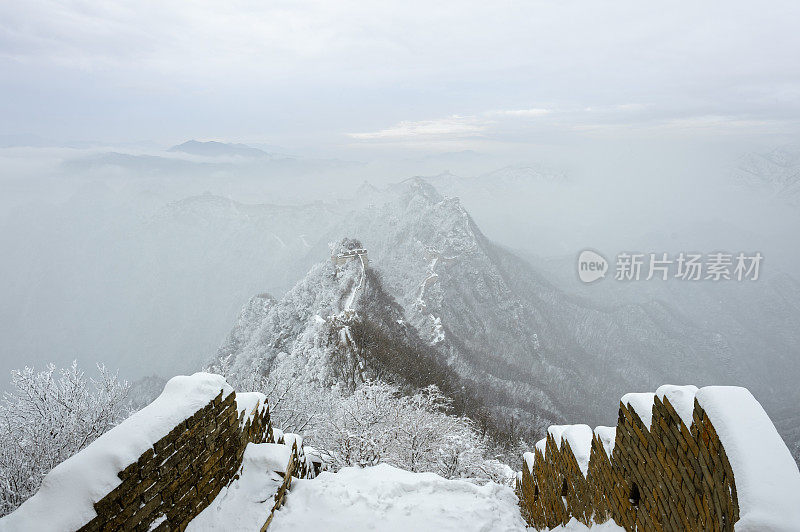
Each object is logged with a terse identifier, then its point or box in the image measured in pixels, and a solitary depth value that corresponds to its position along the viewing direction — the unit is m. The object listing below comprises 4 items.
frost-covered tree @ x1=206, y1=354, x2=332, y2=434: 16.61
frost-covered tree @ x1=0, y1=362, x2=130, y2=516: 8.63
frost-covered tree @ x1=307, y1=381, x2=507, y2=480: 11.53
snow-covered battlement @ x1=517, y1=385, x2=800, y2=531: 2.07
